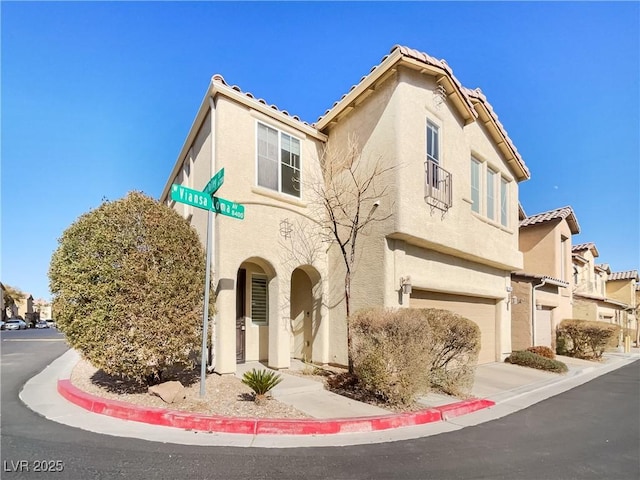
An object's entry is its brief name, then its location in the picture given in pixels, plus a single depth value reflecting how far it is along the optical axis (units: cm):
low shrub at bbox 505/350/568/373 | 1275
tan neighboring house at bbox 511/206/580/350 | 1602
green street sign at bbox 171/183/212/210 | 643
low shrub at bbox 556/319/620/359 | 1678
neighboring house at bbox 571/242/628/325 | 2331
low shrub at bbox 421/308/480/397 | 783
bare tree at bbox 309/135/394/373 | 995
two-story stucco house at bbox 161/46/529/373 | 925
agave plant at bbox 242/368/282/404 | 640
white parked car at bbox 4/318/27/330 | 4712
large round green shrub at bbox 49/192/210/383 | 646
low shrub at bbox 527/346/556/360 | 1430
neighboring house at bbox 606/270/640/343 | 3372
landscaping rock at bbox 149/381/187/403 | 637
